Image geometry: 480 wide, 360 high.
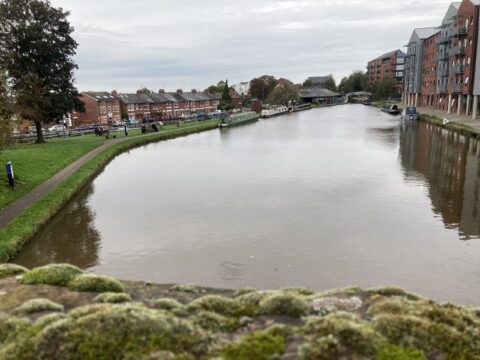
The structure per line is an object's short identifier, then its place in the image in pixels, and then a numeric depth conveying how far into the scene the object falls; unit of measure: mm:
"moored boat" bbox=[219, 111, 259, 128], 69888
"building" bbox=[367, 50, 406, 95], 159375
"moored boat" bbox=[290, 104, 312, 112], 115594
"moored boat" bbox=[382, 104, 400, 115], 83312
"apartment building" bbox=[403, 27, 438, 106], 87438
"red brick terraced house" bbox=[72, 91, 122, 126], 87062
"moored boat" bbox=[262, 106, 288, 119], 91438
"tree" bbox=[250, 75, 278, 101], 151125
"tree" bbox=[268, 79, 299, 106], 127438
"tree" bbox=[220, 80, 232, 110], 116106
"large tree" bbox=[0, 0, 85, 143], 38000
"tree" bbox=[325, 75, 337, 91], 195150
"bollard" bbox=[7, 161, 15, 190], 21016
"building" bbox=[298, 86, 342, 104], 153938
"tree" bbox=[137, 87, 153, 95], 138275
